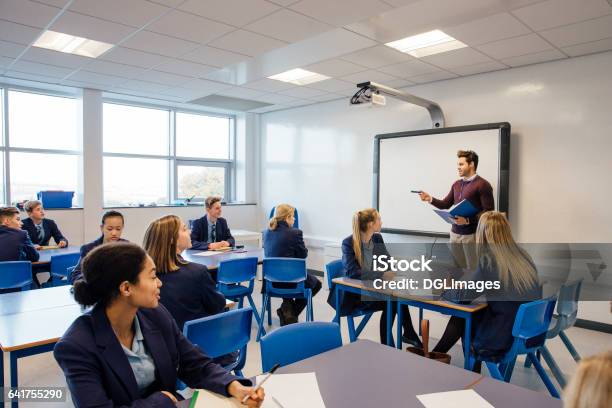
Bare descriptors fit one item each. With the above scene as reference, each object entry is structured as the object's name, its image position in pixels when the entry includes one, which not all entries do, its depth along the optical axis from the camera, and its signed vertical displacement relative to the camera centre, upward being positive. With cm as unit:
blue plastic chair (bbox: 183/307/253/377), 206 -73
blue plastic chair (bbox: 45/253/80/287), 415 -78
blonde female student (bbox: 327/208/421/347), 363 -65
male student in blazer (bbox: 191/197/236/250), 523 -49
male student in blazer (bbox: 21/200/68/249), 504 -49
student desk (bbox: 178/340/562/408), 148 -74
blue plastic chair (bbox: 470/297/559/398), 253 -90
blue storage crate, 602 -16
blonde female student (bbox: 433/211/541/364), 268 -59
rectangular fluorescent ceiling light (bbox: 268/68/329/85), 556 +155
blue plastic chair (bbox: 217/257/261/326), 388 -82
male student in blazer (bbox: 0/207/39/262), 405 -54
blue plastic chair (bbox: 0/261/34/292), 363 -77
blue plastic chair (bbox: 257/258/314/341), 407 -86
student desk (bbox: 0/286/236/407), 199 -73
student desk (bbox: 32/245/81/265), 424 -72
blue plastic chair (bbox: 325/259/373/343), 366 -108
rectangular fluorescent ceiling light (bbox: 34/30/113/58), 434 +154
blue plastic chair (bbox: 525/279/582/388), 314 -90
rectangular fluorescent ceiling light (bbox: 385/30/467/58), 421 +153
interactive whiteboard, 499 +30
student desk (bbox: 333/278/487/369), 279 -81
